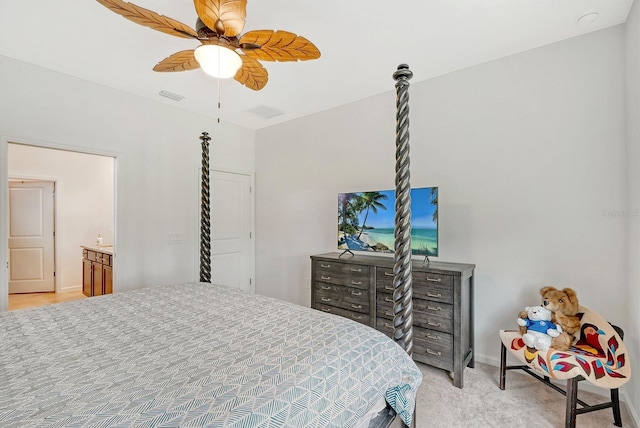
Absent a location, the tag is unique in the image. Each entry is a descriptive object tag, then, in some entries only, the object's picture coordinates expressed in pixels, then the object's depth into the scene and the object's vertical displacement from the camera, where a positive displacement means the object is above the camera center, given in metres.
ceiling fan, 1.58 +1.00
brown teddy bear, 2.08 -0.69
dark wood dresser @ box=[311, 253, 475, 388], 2.40 -0.78
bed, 0.90 -0.58
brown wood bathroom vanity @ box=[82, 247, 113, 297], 3.96 -0.88
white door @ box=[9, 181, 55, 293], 5.21 -0.47
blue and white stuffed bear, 2.06 -0.79
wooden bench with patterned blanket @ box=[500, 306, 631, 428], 1.81 -0.90
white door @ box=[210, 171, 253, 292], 4.28 -0.28
